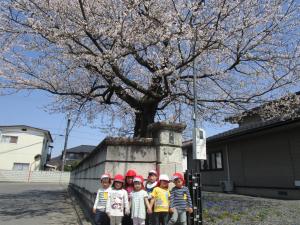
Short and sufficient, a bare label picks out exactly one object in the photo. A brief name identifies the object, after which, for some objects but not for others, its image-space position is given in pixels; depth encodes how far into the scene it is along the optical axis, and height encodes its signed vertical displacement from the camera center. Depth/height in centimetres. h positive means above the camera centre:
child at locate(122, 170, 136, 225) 539 +4
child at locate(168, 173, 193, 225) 522 -27
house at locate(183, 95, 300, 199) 1207 +150
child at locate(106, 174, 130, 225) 506 -35
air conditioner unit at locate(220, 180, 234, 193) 1581 +12
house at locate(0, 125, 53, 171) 3731 +477
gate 557 -18
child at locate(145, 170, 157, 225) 546 +6
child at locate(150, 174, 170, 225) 511 -32
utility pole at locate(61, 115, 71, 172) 3638 +534
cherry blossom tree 740 +405
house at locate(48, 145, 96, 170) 5522 +609
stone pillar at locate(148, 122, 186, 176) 621 +90
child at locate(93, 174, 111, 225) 536 -42
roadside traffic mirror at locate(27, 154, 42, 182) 3838 +341
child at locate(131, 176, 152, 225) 497 -33
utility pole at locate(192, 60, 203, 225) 557 -27
